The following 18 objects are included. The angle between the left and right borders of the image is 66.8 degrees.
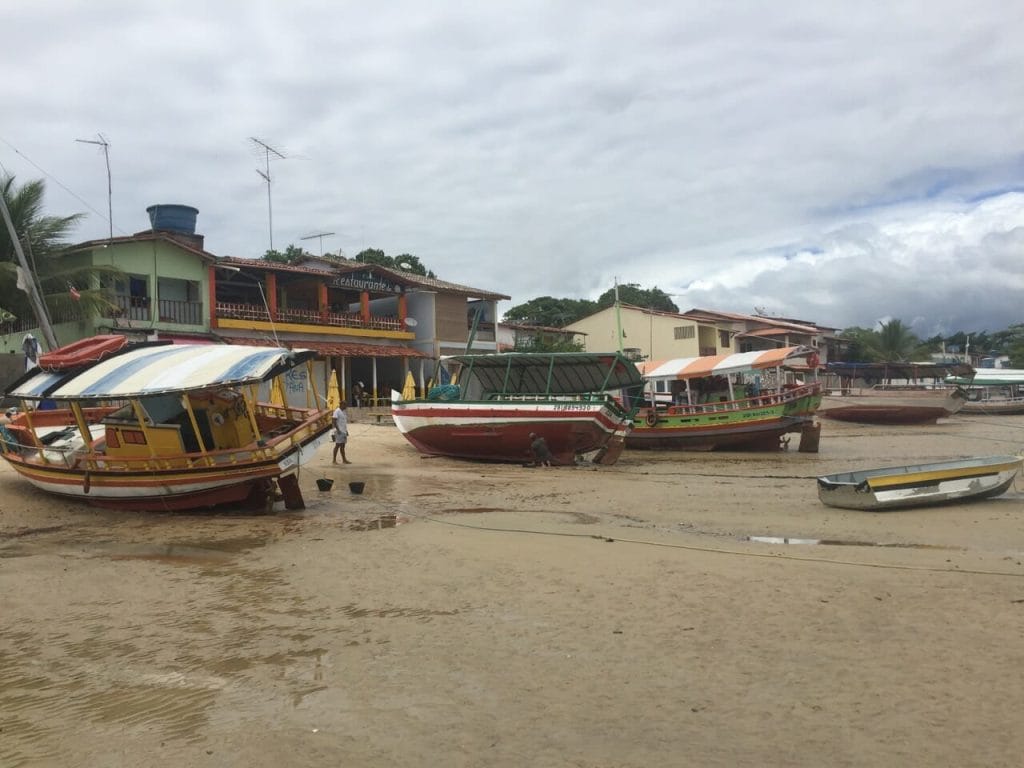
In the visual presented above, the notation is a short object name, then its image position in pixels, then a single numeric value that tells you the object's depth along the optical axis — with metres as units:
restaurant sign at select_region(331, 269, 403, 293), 31.33
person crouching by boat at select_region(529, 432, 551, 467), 18.70
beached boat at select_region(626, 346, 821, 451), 21.89
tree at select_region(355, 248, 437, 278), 43.97
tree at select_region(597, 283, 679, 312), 64.44
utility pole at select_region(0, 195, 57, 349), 18.31
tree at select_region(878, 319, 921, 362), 54.81
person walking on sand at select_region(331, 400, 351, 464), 18.30
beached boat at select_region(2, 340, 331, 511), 10.81
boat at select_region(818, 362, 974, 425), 33.94
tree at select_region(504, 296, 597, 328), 55.22
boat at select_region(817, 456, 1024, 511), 10.78
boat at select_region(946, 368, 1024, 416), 41.88
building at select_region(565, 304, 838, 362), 44.84
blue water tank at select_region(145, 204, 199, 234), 29.42
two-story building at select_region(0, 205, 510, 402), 25.36
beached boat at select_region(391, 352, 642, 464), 18.81
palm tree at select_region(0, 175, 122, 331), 22.14
